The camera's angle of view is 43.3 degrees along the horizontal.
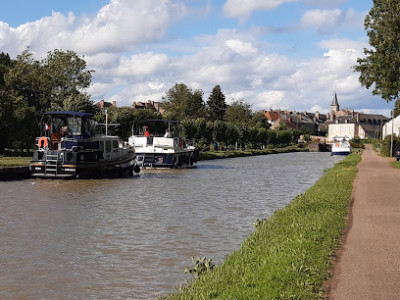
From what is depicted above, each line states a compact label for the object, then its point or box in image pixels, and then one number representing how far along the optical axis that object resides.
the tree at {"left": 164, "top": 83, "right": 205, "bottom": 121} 102.00
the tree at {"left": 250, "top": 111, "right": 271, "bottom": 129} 126.47
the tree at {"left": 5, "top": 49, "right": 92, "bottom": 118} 57.66
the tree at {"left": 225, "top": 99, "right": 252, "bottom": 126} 120.00
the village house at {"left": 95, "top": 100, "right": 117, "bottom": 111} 127.83
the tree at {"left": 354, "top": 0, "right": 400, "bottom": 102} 33.47
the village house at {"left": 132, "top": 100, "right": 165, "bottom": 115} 135.75
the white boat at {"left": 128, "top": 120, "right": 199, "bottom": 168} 37.91
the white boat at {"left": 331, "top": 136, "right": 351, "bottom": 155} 74.56
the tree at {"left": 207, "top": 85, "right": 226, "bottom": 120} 114.94
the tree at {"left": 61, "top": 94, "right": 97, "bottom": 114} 52.75
